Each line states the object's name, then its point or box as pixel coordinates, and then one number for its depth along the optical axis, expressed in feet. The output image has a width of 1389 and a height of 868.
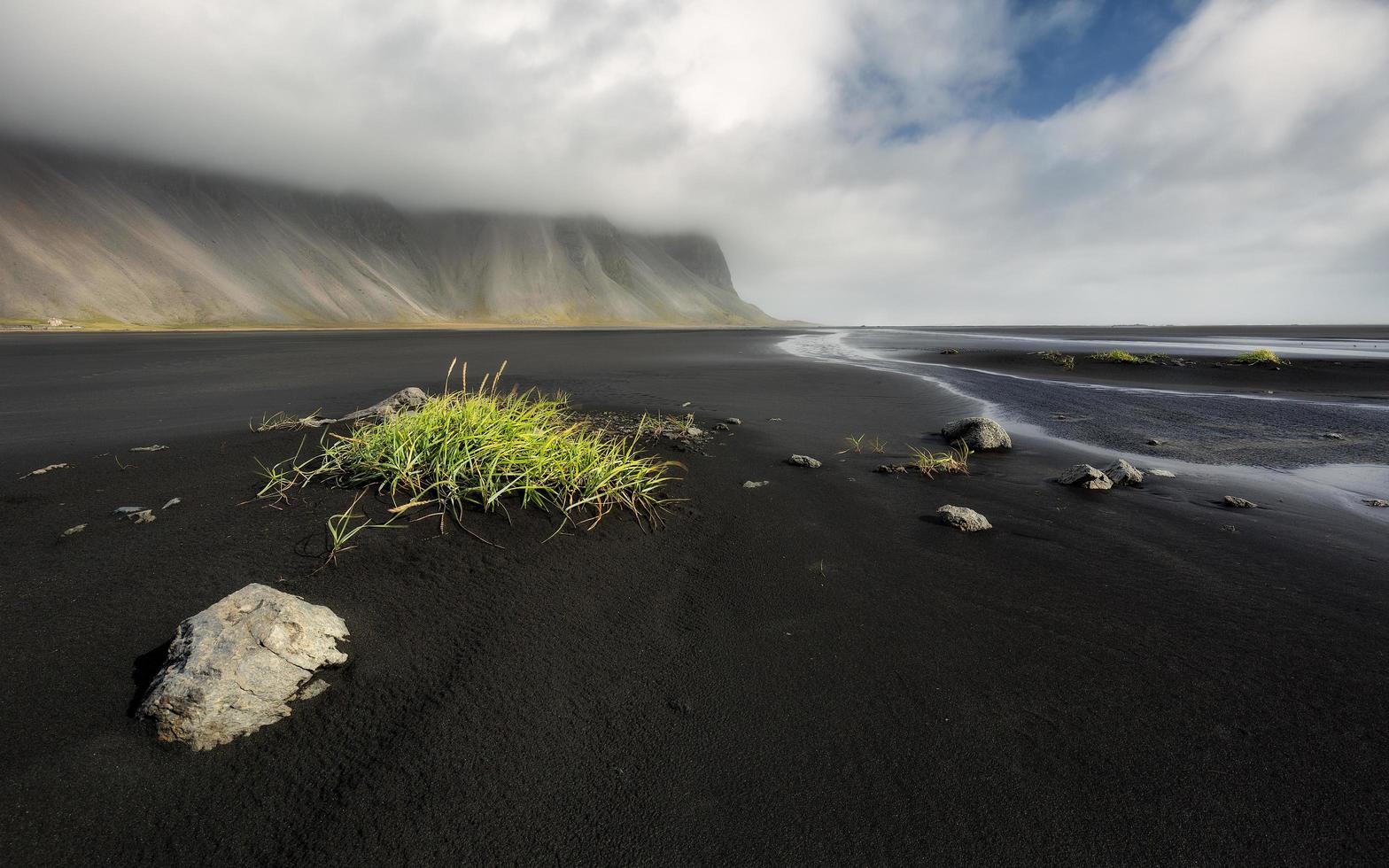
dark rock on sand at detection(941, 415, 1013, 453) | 24.57
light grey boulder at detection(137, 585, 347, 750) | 6.81
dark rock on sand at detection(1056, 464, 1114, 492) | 18.78
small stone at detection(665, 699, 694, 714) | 7.90
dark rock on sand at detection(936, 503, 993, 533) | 14.90
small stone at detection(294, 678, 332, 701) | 7.63
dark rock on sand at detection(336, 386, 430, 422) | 22.56
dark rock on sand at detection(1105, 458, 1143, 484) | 19.26
